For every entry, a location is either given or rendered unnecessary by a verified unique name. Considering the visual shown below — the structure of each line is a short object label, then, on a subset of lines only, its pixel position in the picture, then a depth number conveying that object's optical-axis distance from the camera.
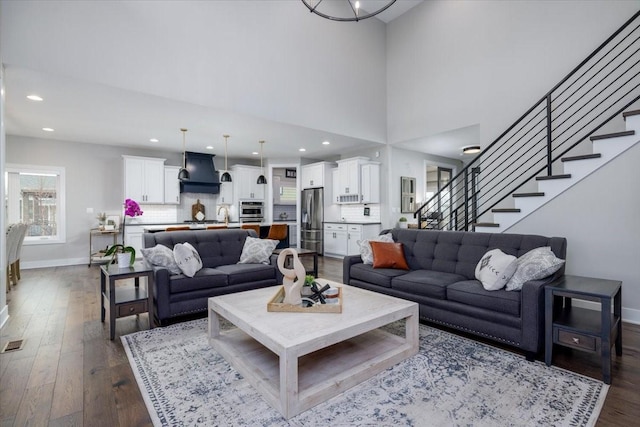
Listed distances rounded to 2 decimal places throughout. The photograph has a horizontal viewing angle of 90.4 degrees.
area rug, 1.73
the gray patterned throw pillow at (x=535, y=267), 2.45
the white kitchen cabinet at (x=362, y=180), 7.22
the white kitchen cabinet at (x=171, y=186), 7.48
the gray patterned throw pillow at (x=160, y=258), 3.20
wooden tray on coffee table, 2.23
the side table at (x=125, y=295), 2.85
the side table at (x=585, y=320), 2.07
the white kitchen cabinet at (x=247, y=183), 8.45
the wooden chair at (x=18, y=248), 4.59
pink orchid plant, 3.18
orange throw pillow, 3.69
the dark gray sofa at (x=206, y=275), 3.12
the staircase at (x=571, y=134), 3.45
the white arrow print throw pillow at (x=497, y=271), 2.63
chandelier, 6.12
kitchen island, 6.48
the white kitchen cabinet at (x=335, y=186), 7.96
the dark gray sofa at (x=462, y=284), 2.39
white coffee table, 1.79
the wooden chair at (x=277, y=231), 7.12
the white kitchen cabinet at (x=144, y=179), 6.91
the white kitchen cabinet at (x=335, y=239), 7.42
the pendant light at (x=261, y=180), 7.24
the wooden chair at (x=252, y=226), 7.08
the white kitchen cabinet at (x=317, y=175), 8.06
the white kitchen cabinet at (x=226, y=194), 8.45
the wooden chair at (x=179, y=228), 5.92
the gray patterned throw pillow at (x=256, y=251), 3.99
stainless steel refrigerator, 8.09
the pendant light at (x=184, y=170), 5.94
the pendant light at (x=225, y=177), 6.99
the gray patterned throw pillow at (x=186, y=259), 3.26
